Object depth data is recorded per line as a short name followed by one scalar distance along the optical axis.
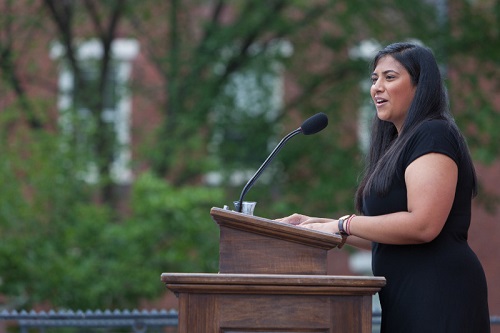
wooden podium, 6.19
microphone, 7.30
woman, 6.63
